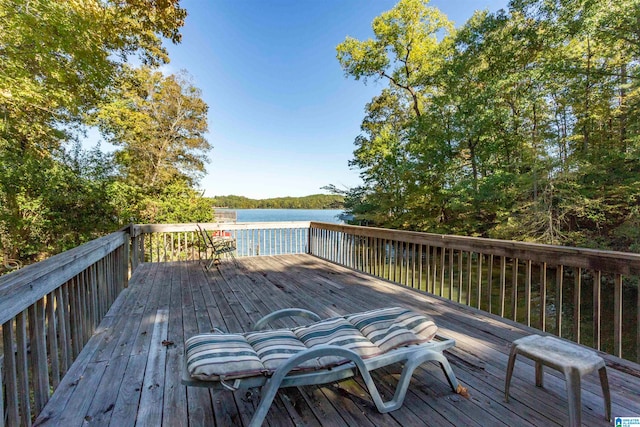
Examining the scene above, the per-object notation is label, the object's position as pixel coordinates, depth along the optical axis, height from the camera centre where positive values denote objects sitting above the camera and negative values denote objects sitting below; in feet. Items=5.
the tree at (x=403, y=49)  39.99 +22.54
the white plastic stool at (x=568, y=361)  4.26 -2.49
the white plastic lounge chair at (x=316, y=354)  4.50 -2.64
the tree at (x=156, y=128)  32.76 +10.60
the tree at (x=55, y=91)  18.57 +9.05
